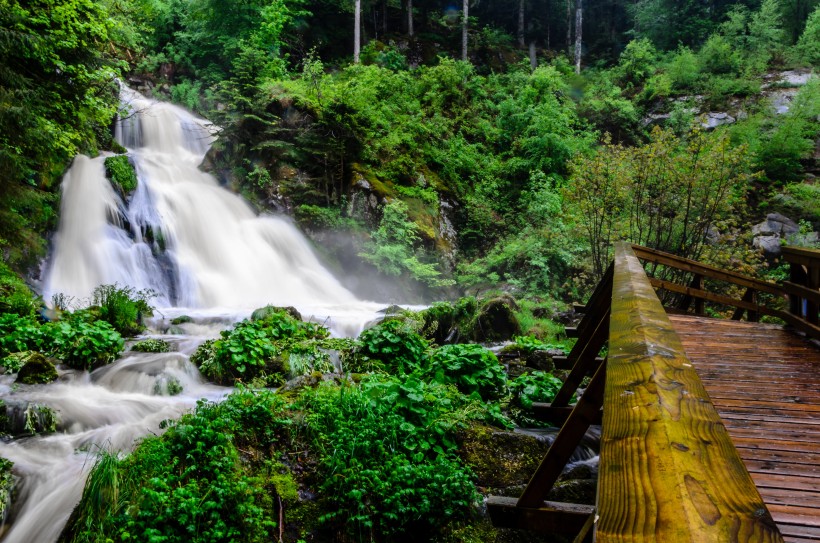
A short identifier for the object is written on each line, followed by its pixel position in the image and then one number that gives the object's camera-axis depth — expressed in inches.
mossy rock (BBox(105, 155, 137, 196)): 572.4
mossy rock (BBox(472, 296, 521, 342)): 445.7
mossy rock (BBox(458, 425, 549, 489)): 189.9
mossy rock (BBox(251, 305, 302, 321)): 376.0
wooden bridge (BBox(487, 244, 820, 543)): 32.2
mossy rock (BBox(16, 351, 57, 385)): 261.3
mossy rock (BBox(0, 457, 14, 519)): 180.5
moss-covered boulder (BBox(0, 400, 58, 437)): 220.4
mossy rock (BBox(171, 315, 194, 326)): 415.5
